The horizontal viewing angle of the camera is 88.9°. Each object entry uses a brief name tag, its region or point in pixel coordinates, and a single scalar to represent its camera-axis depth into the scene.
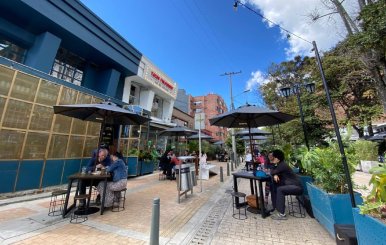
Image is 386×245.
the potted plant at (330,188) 3.39
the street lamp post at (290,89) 8.67
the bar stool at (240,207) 4.78
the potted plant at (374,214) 2.20
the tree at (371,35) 6.14
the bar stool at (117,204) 5.24
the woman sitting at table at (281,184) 4.59
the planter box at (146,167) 11.61
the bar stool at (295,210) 4.90
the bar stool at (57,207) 4.65
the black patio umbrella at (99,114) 5.14
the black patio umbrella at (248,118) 5.09
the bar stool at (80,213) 4.43
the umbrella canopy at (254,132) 11.66
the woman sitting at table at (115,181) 5.15
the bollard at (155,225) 2.72
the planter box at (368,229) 2.14
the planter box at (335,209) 3.35
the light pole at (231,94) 20.91
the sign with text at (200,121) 7.98
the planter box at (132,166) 10.77
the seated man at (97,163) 5.35
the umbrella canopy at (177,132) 11.66
